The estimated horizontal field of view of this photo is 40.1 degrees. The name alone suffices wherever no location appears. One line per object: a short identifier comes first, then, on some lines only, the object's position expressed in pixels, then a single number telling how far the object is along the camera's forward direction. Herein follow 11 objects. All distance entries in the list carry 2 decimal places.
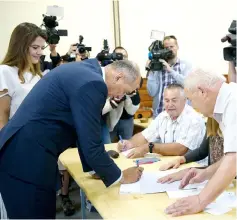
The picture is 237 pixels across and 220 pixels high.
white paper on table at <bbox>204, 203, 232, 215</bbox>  1.25
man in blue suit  1.37
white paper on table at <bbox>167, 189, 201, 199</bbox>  1.44
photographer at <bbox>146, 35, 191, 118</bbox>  3.44
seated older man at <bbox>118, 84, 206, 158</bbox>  2.14
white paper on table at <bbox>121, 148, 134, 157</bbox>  2.19
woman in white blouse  1.92
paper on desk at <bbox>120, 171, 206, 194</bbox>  1.51
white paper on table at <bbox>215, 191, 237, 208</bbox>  1.32
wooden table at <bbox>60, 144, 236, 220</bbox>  1.26
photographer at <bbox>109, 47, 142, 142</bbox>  2.98
